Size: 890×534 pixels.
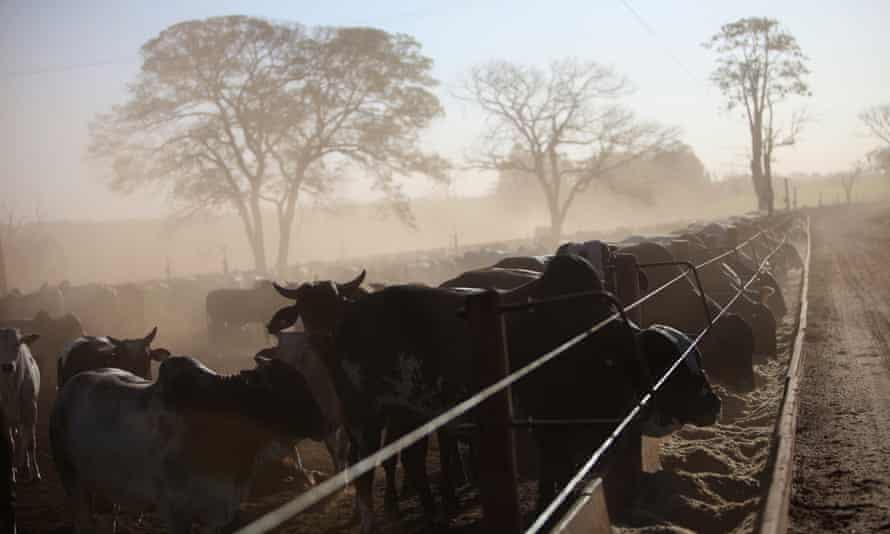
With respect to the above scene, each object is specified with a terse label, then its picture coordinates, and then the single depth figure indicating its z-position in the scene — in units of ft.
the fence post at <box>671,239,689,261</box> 42.63
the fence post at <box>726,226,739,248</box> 56.14
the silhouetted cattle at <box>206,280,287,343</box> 65.03
